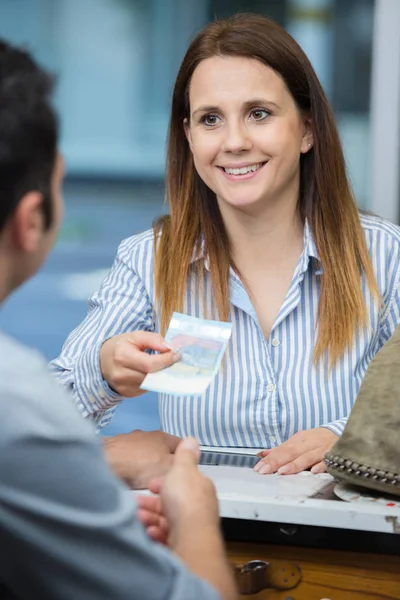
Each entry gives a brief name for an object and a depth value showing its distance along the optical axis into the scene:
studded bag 2.02
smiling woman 2.40
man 1.56
